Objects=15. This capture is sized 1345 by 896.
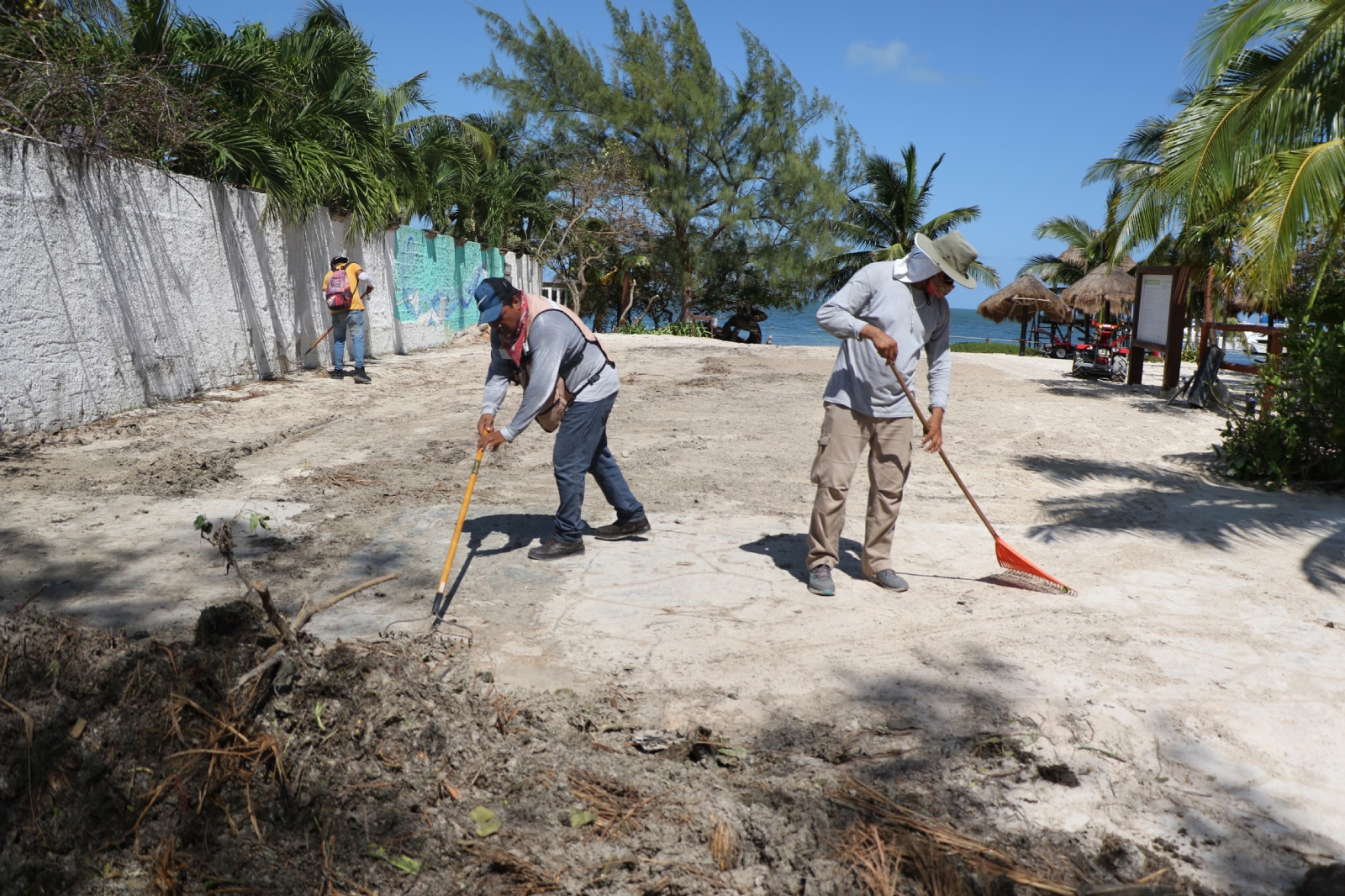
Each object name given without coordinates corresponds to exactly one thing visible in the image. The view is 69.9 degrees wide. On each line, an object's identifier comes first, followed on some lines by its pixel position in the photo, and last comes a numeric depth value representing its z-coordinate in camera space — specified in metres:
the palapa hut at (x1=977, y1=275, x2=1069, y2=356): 30.61
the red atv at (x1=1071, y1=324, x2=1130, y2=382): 16.81
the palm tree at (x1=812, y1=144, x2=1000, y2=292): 34.91
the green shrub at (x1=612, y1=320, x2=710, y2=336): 28.05
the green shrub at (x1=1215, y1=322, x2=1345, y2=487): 7.27
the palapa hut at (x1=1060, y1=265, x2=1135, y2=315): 27.91
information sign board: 13.83
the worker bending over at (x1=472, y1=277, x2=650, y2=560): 4.77
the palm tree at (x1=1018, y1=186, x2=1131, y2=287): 38.44
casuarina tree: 32.22
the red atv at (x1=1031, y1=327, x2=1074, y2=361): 29.52
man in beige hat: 4.59
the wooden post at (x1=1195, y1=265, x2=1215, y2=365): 12.33
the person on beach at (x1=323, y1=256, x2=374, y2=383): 12.19
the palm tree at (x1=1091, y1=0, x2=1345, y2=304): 6.97
